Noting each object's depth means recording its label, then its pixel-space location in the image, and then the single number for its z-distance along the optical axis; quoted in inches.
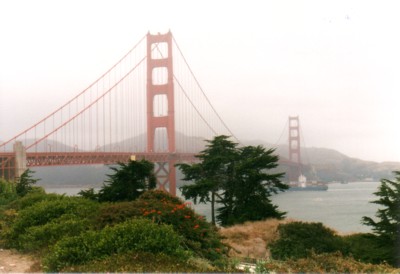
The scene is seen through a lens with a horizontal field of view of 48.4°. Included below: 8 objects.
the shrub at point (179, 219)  433.1
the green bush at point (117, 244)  355.6
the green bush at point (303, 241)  674.2
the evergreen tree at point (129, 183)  742.5
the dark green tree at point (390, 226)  614.9
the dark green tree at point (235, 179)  1063.6
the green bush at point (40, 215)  531.8
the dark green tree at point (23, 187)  991.2
